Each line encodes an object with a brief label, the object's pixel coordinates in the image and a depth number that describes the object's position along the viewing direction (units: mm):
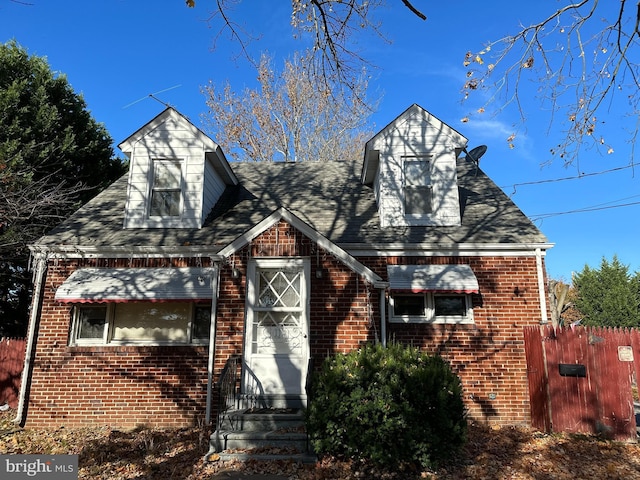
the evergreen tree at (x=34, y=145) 13570
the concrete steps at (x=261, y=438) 6160
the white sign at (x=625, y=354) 7402
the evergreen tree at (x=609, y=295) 33906
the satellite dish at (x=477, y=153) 13164
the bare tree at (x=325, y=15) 4461
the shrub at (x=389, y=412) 5535
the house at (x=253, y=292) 8016
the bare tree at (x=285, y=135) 21812
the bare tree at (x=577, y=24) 4699
